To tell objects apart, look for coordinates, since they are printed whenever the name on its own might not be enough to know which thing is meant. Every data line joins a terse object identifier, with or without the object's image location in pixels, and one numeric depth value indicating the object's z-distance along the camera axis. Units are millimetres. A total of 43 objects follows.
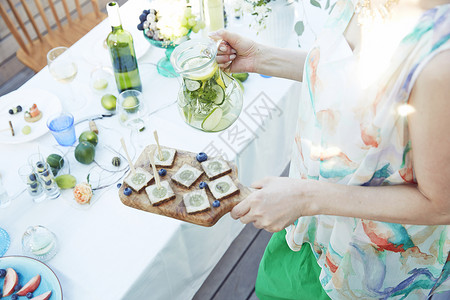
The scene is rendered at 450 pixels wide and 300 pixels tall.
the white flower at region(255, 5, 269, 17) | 1507
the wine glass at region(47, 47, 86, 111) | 1587
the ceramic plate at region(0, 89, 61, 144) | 1511
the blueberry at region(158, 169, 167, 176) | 1232
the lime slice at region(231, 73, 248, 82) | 1639
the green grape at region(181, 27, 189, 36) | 1546
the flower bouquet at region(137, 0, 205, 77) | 1505
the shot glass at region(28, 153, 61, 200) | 1320
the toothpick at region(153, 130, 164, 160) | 1241
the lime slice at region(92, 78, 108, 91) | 1660
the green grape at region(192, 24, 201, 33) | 1591
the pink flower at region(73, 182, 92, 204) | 1338
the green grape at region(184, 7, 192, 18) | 1523
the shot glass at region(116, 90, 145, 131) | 1476
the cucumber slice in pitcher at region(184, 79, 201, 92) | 1061
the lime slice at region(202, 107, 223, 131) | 1132
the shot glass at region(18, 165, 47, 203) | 1342
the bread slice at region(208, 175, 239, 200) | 1175
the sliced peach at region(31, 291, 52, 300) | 1118
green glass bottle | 1432
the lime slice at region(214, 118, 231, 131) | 1193
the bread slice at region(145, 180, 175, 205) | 1165
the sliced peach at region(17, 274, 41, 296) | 1141
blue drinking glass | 1447
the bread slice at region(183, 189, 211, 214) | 1150
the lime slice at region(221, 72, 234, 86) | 1150
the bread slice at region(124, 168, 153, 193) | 1203
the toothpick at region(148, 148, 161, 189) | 1059
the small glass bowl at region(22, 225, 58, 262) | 1221
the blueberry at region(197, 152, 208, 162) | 1261
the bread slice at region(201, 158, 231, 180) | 1224
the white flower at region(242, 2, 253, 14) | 1492
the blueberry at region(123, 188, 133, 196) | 1186
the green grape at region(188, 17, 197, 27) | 1540
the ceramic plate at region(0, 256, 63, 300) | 1147
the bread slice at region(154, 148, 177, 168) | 1256
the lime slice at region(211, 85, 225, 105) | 1101
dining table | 1242
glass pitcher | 1058
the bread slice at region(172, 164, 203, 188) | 1206
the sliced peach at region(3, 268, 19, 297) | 1135
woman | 810
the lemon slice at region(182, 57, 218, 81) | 1046
